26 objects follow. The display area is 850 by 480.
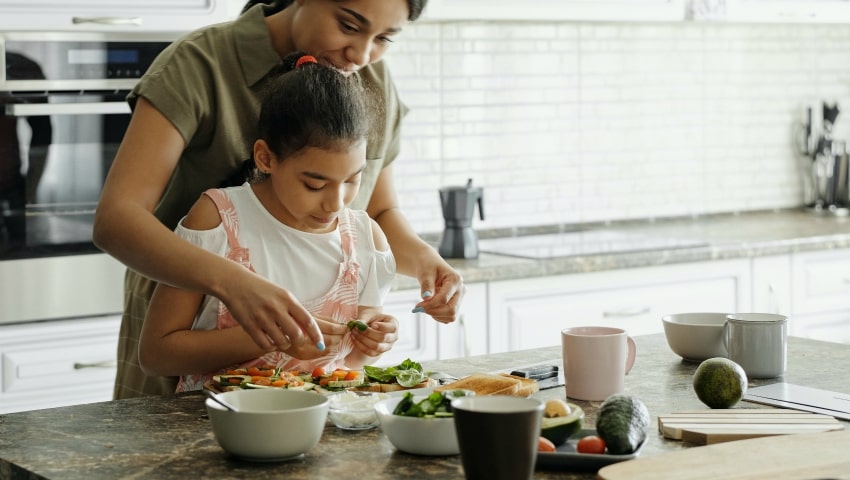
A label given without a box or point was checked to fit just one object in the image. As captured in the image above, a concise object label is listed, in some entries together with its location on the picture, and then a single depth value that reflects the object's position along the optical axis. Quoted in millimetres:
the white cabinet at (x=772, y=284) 4105
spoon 1524
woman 1935
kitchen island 1489
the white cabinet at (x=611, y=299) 3627
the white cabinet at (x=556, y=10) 3816
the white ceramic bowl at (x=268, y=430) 1482
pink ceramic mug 1851
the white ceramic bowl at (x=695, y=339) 2150
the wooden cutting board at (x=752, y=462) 1423
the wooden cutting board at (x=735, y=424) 1605
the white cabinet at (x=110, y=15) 3148
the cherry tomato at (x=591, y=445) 1517
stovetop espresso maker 3773
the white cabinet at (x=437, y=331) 3467
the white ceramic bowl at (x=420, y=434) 1522
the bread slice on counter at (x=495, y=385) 1748
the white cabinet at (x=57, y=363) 3156
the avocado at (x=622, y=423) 1511
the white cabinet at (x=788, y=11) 4406
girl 1984
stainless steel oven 3209
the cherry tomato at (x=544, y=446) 1512
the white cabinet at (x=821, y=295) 4211
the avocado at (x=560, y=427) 1542
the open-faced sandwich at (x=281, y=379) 1742
